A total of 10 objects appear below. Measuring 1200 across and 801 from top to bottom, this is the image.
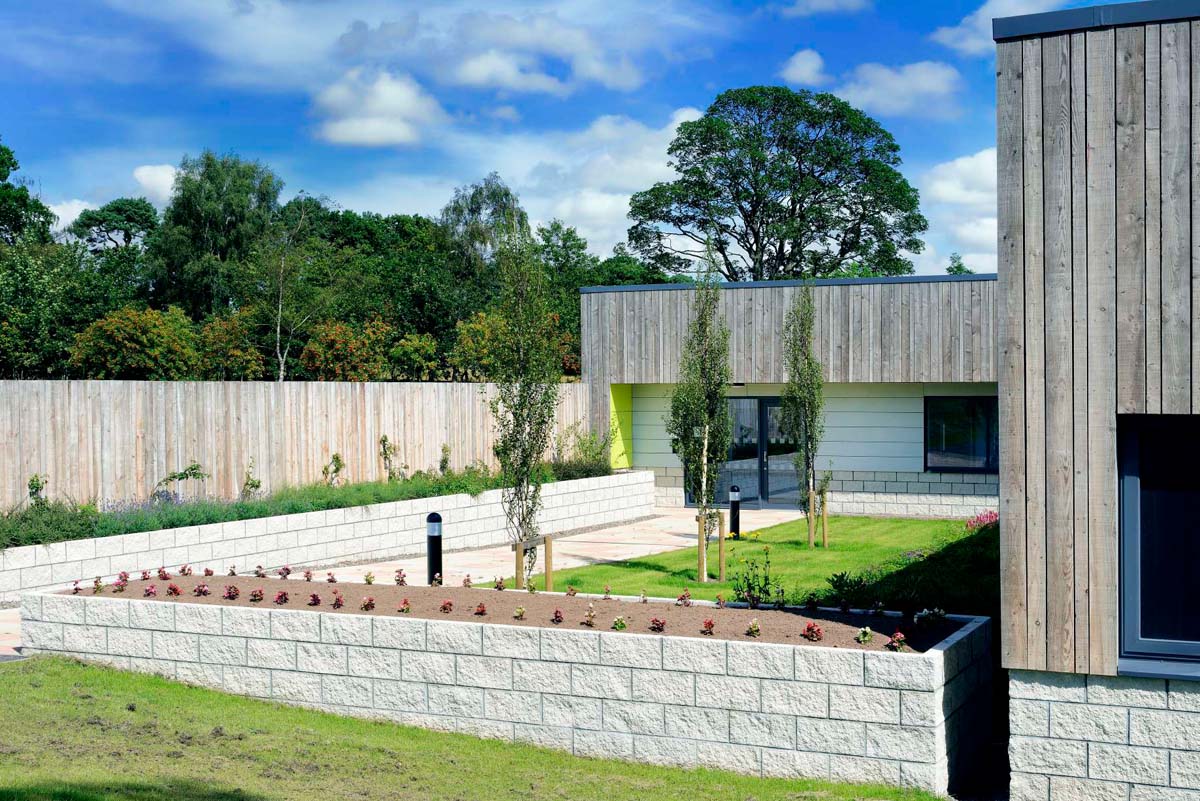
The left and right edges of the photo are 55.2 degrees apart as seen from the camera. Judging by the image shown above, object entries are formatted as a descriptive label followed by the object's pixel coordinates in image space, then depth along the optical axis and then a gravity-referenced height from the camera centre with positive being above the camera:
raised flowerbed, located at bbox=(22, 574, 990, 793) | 7.07 -1.95
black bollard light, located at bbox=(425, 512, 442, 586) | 12.25 -1.60
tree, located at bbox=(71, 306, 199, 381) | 25.97 +1.08
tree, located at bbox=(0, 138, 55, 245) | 46.59 +7.83
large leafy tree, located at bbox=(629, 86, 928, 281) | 50.25 +8.95
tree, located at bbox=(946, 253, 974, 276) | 60.75 +6.65
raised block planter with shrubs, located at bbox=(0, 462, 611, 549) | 12.81 -1.46
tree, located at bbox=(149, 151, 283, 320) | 45.00 +6.42
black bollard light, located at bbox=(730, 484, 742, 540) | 18.56 -1.99
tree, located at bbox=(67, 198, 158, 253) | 55.94 +8.58
